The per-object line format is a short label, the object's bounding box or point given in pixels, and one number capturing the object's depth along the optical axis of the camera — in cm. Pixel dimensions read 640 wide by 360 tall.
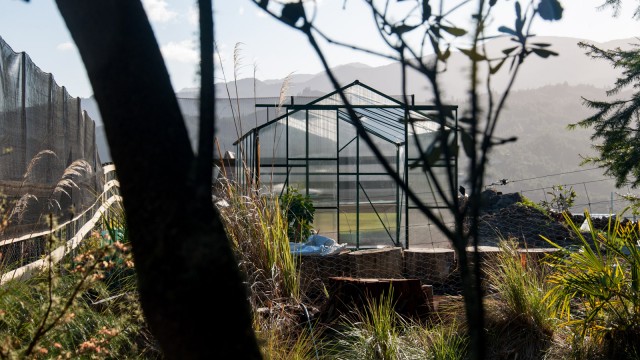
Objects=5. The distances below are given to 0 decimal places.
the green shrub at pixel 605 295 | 448
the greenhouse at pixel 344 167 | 1334
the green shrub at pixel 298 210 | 950
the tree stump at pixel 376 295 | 529
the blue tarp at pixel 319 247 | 734
